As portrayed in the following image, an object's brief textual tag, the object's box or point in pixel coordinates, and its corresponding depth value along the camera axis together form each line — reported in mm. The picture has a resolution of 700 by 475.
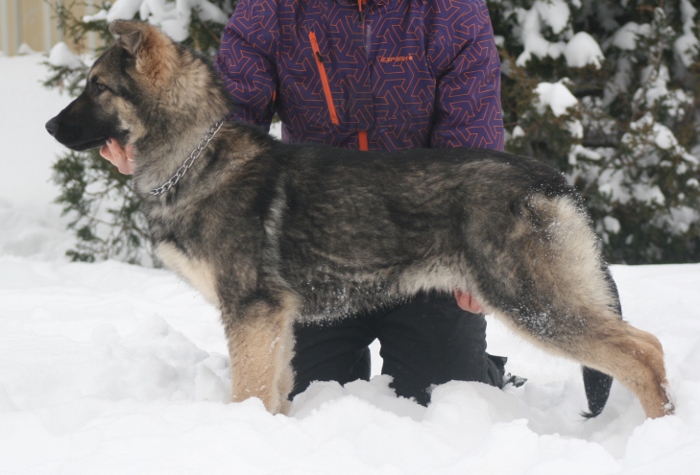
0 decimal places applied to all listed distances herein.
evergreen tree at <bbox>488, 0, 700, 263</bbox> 5844
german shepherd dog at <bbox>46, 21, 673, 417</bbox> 2822
